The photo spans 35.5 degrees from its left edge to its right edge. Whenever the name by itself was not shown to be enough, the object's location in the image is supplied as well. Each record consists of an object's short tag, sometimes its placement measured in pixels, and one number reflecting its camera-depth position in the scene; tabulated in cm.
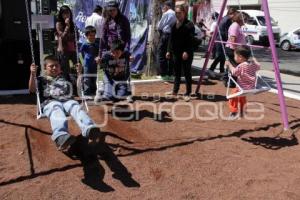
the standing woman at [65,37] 888
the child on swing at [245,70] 673
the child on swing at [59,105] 506
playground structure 668
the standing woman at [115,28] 757
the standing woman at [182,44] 814
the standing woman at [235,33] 1000
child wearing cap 829
